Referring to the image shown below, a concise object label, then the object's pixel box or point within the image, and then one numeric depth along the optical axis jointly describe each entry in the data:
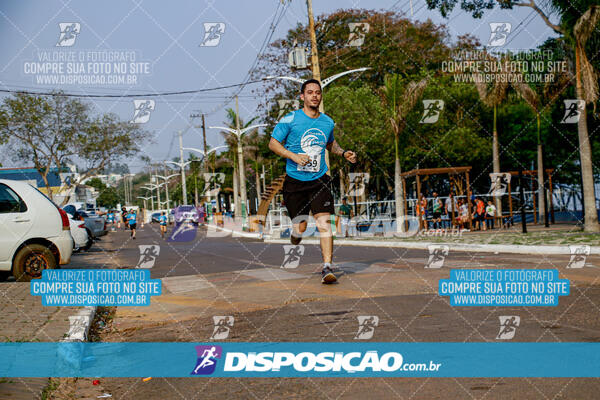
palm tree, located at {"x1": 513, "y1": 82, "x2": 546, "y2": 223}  27.12
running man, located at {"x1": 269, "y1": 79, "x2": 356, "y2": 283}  7.97
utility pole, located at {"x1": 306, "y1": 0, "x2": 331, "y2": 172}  24.73
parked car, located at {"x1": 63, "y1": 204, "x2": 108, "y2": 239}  28.93
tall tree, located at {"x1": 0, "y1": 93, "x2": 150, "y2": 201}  33.84
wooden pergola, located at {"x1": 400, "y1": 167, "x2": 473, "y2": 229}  23.00
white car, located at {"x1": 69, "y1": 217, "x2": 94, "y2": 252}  20.05
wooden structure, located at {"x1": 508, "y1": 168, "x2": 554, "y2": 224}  24.00
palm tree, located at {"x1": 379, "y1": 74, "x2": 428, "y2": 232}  28.45
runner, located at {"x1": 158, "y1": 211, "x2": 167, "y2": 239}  35.38
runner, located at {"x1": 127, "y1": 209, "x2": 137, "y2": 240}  32.12
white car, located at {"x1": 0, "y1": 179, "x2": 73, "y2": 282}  11.43
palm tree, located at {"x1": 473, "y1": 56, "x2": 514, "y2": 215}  27.67
